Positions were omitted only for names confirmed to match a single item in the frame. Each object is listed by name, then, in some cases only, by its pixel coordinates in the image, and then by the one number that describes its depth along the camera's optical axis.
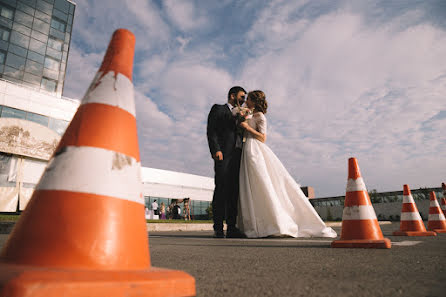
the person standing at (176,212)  27.02
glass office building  26.25
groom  4.89
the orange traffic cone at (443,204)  8.96
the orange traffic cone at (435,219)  6.55
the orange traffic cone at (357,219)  2.79
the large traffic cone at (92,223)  0.84
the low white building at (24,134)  18.33
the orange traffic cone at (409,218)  5.30
